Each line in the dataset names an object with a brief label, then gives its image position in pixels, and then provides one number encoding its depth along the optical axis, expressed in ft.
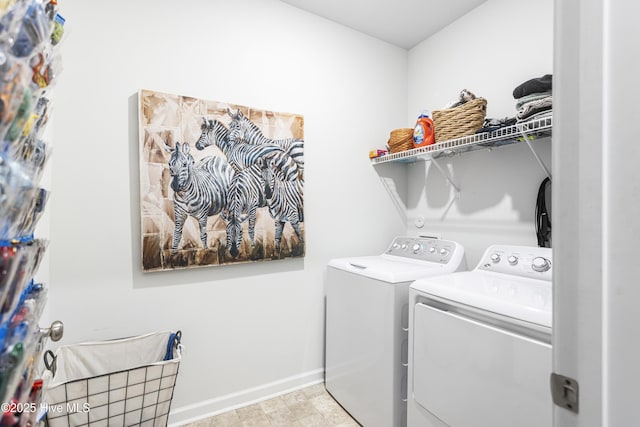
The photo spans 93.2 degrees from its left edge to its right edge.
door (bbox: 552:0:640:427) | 1.34
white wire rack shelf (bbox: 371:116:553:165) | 4.68
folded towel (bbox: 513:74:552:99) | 4.70
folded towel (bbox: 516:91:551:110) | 4.72
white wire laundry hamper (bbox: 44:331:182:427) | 4.25
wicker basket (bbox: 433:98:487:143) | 5.61
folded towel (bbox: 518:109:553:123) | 4.56
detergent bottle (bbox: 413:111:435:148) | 6.58
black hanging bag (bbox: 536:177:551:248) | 5.37
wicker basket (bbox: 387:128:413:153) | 7.12
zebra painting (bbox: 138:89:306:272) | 5.31
